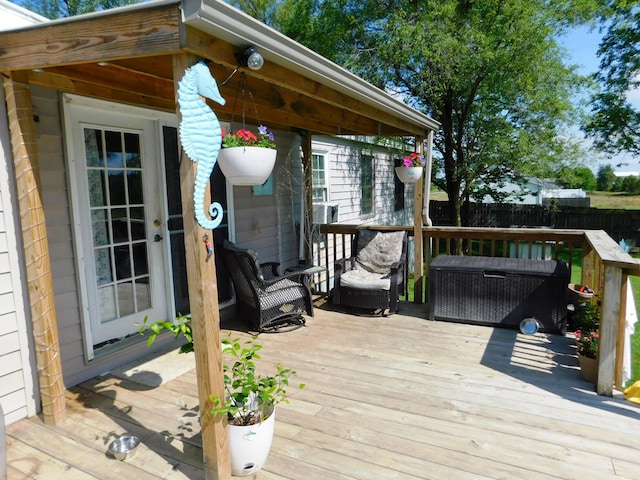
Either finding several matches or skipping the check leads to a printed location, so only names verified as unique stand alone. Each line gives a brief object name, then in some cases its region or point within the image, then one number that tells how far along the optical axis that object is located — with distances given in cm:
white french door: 300
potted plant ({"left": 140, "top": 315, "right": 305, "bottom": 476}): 200
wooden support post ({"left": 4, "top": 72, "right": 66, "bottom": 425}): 233
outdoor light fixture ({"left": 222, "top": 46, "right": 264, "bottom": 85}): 197
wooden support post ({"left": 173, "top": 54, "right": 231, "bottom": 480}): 179
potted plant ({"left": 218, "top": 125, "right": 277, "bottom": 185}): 223
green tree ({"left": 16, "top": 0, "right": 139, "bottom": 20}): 1208
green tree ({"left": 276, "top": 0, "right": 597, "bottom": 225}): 805
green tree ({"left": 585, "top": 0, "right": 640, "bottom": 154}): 1076
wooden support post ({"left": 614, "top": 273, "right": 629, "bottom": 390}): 262
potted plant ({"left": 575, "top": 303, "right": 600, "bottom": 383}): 287
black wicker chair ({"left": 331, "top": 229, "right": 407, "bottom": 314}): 442
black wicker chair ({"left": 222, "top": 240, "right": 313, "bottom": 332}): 387
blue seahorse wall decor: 174
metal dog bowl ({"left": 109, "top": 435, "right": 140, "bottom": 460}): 216
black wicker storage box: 376
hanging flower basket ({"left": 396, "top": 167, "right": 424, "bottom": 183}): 471
